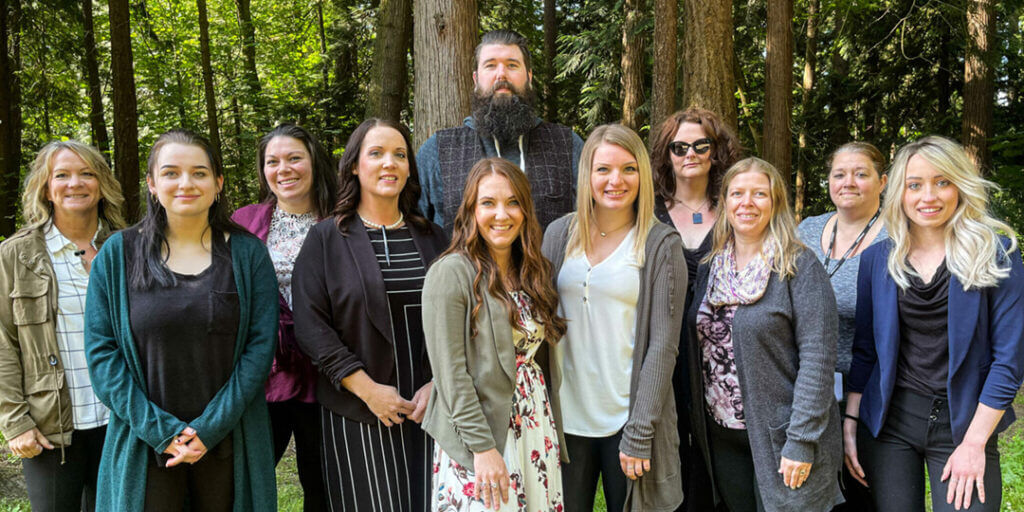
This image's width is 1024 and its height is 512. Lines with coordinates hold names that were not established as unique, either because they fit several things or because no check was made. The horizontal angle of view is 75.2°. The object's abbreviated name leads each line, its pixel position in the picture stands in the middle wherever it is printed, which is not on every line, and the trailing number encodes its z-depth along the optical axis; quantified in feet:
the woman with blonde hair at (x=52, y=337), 9.95
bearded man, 12.08
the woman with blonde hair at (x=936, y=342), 8.57
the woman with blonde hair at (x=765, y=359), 8.80
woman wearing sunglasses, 11.37
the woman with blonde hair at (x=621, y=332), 8.91
